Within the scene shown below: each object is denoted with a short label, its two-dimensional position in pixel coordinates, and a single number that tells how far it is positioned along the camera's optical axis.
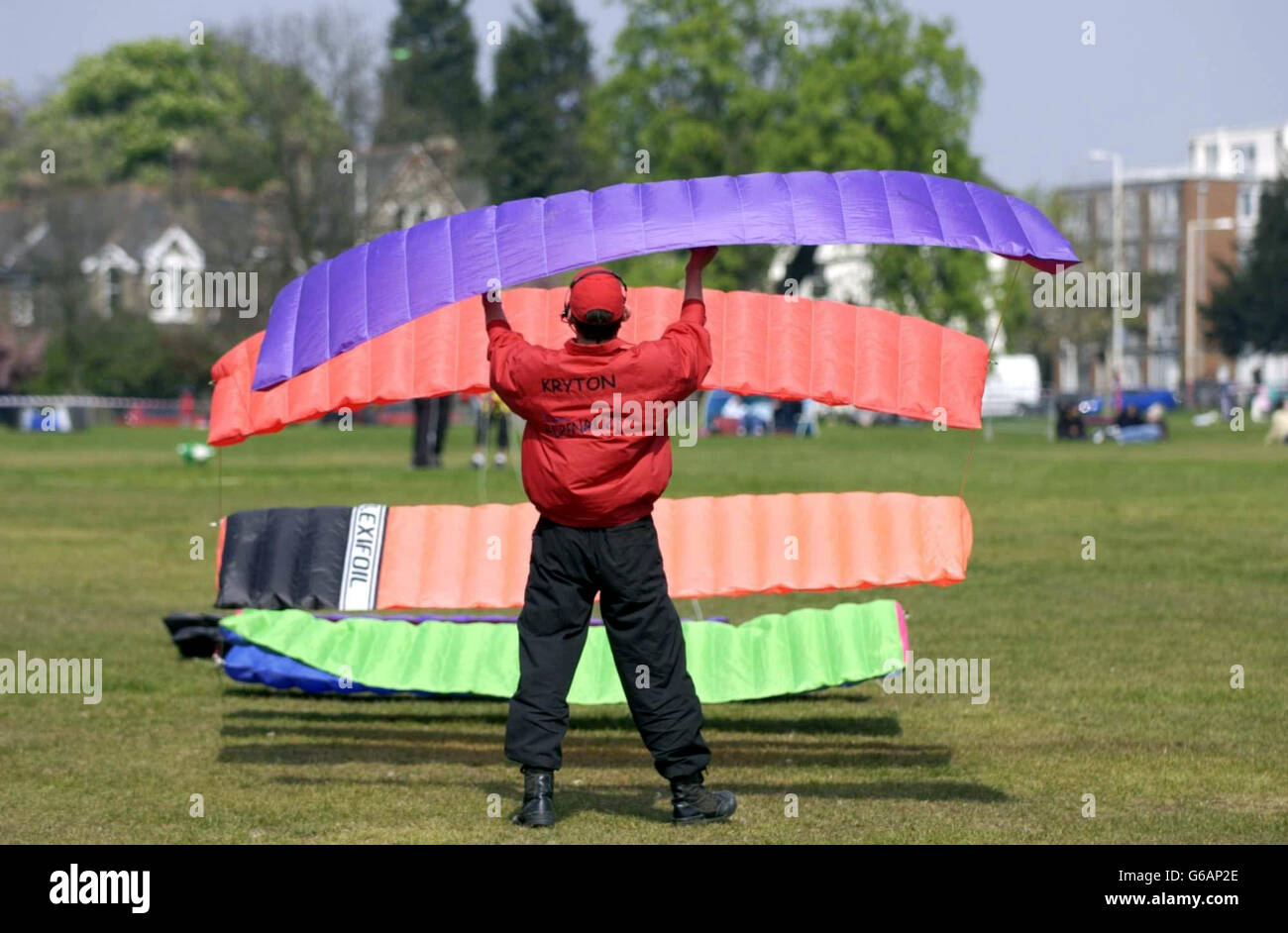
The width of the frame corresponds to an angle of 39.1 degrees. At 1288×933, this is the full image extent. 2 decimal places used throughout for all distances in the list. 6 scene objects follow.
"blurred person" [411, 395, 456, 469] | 32.62
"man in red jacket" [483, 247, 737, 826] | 7.56
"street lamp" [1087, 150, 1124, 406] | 68.73
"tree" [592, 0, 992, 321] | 70.38
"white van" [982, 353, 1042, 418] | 72.00
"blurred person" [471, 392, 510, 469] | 31.78
